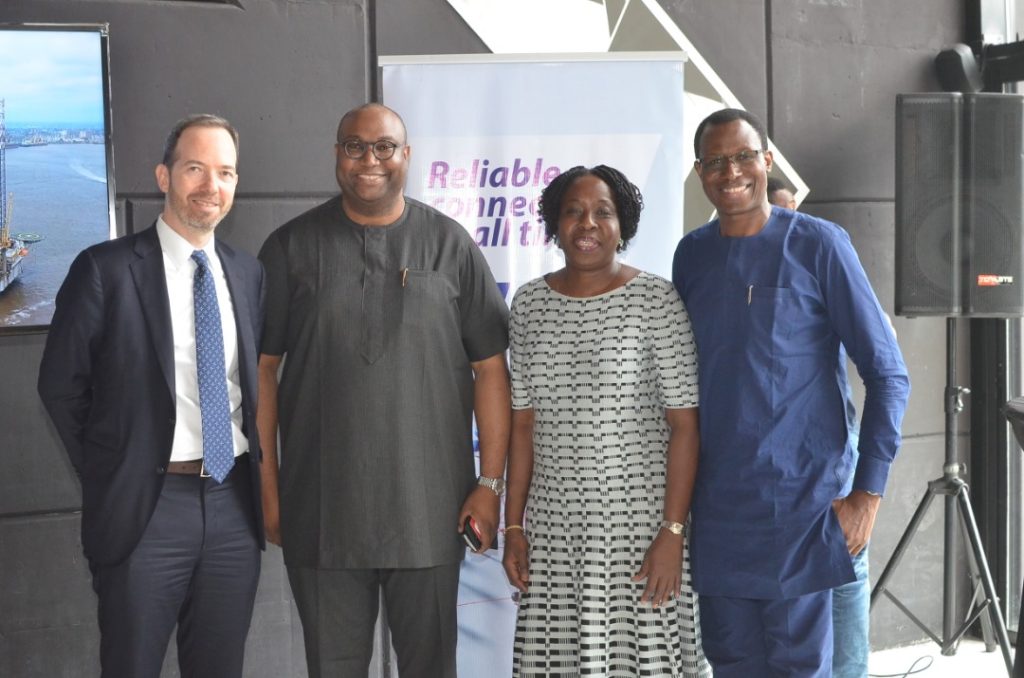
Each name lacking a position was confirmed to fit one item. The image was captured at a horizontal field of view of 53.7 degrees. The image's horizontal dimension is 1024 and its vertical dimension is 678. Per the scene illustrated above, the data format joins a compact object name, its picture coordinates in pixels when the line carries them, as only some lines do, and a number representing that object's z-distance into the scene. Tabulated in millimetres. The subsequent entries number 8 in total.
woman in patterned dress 2217
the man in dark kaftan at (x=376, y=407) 2354
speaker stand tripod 3715
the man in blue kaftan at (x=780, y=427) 2219
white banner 3324
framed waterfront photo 3090
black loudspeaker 3639
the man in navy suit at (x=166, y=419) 2217
